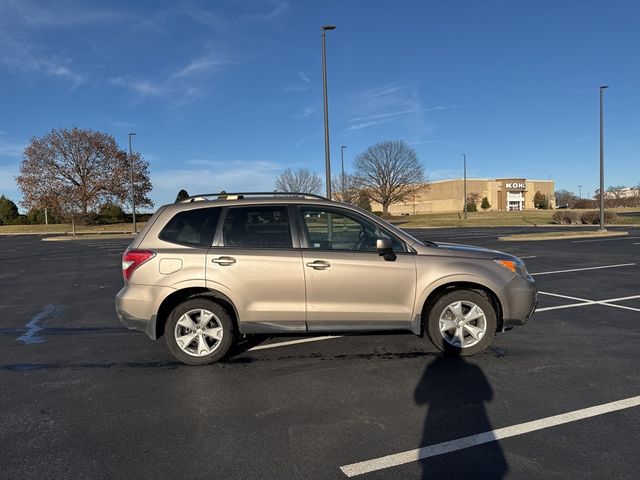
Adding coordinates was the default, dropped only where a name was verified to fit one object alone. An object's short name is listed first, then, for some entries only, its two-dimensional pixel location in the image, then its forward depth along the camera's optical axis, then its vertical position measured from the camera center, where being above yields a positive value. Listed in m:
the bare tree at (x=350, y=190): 68.81 +4.39
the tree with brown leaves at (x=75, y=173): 48.56 +5.79
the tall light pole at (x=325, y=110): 15.62 +3.75
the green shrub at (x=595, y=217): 40.78 -0.43
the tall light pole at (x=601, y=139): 25.36 +4.01
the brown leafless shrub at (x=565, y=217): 44.44 -0.35
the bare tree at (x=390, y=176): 66.62 +6.11
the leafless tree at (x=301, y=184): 69.69 +5.64
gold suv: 4.90 -0.65
